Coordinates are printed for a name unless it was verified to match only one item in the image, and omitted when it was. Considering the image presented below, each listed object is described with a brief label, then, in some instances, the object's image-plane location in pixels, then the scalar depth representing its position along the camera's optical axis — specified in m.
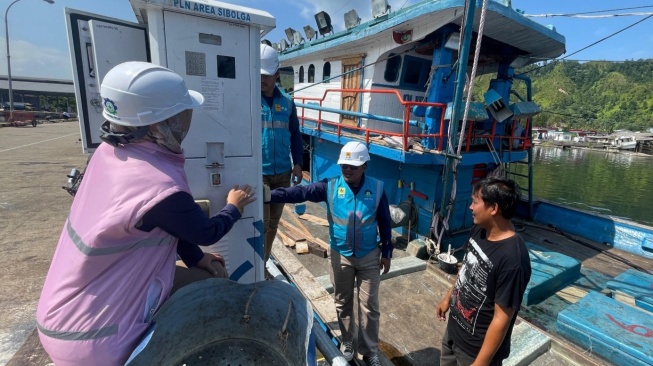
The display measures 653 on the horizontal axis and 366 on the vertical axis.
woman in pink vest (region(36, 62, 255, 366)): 1.23
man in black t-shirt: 1.85
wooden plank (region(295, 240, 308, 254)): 5.71
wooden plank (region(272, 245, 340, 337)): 3.65
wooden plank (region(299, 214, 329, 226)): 7.34
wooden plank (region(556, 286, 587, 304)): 4.84
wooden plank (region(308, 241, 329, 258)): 5.62
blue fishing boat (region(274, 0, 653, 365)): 3.74
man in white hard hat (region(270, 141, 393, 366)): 2.84
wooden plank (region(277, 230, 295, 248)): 5.91
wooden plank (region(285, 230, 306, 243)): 6.04
